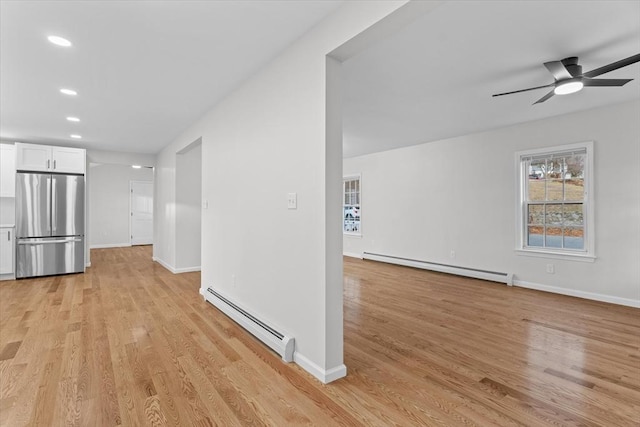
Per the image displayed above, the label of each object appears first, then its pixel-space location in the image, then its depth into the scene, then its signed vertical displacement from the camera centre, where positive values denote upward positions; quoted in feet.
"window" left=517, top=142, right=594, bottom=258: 14.40 +0.54
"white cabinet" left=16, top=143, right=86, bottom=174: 18.03 +3.10
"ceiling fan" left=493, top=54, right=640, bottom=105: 9.07 +4.04
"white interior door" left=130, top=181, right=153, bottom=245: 34.37 -0.17
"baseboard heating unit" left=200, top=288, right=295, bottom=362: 8.12 -3.51
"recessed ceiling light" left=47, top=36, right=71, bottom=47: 8.17 +4.49
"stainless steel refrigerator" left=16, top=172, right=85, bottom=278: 17.92 -0.82
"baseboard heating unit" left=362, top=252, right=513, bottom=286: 16.87 -3.49
